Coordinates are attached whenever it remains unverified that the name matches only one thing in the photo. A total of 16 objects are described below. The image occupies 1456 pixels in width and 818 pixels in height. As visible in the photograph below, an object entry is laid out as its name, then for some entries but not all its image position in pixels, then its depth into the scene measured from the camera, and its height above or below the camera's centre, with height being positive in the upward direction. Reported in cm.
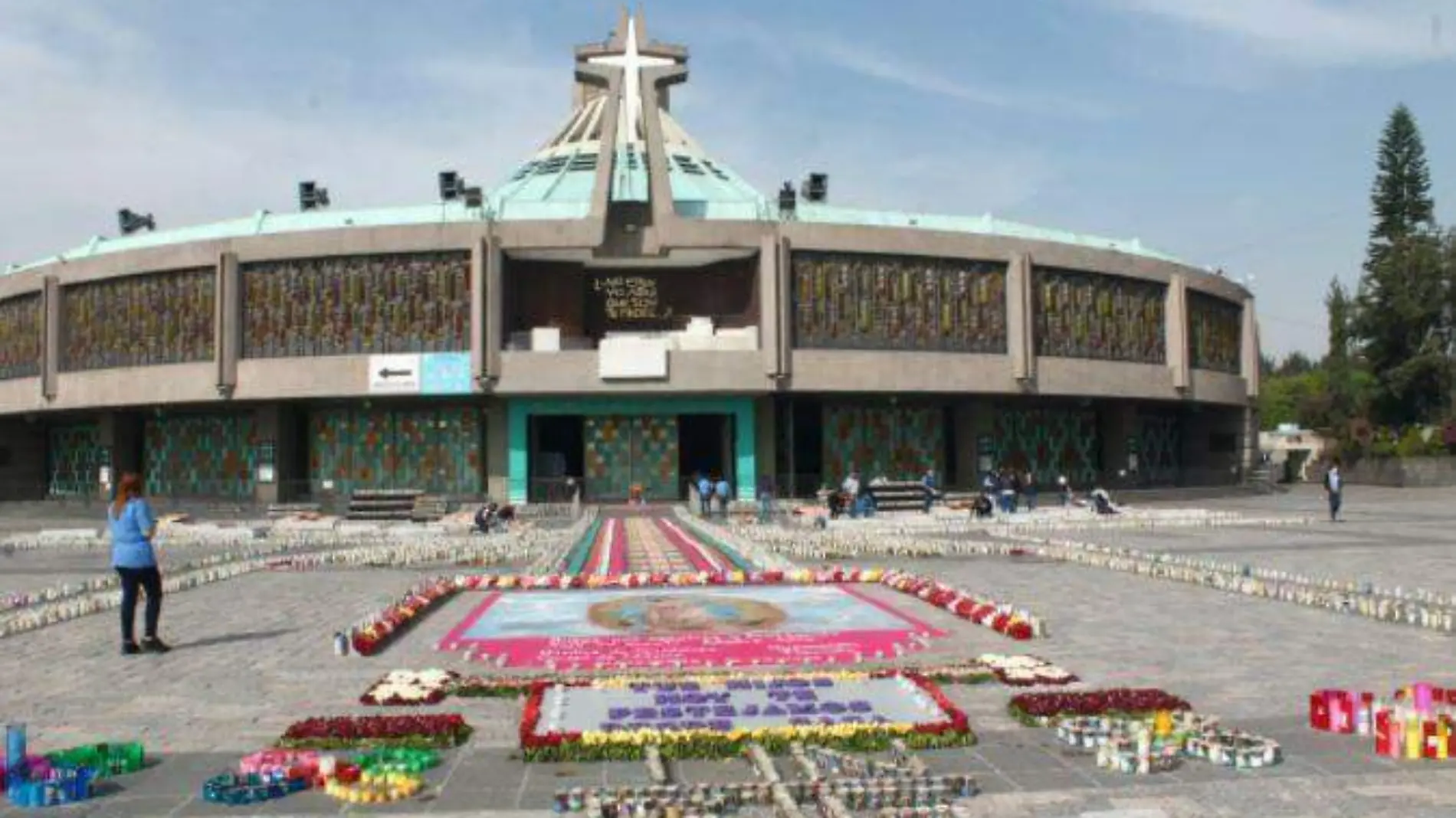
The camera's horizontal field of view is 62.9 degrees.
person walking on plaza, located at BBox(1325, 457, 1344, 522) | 3669 -102
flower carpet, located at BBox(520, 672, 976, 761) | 888 -209
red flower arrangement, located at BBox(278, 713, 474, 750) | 923 -212
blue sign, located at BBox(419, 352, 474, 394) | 4988 +367
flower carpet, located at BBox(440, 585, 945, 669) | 1304 -211
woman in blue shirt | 1379 -112
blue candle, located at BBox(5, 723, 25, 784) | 818 -200
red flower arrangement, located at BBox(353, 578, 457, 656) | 1348 -201
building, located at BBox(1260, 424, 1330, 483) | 8388 +45
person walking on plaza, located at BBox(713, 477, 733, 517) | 4334 -121
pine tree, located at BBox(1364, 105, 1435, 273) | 8500 +1934
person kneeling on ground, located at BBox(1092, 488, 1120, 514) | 4151 -161
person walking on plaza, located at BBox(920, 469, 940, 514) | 4600 -114
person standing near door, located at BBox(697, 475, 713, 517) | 4425 -136
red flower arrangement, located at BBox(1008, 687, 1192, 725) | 987 -209
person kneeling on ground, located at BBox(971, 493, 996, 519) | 3991 -168
